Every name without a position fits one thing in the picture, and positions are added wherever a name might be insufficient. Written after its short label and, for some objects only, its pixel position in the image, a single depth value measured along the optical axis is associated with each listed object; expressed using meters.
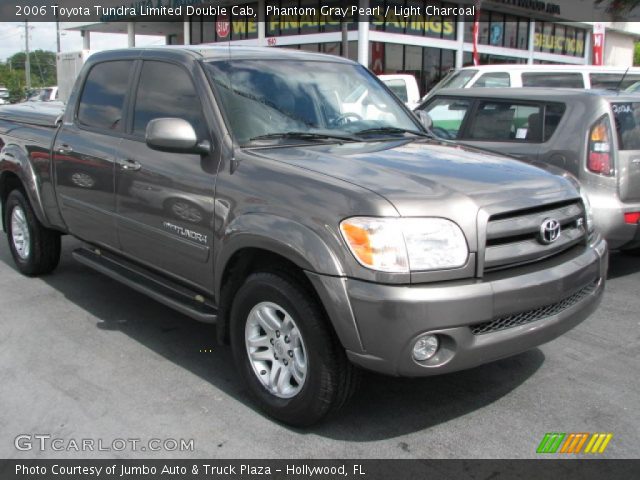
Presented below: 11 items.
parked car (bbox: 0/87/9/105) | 42.19
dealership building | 26.86
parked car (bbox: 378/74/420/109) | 15.66
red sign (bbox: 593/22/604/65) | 31.41
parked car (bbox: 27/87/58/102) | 27.14
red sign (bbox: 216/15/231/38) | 31.22
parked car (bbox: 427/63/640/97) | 12.12
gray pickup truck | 2.99
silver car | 5.66
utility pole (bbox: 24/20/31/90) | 57.69
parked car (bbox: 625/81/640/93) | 11.33
